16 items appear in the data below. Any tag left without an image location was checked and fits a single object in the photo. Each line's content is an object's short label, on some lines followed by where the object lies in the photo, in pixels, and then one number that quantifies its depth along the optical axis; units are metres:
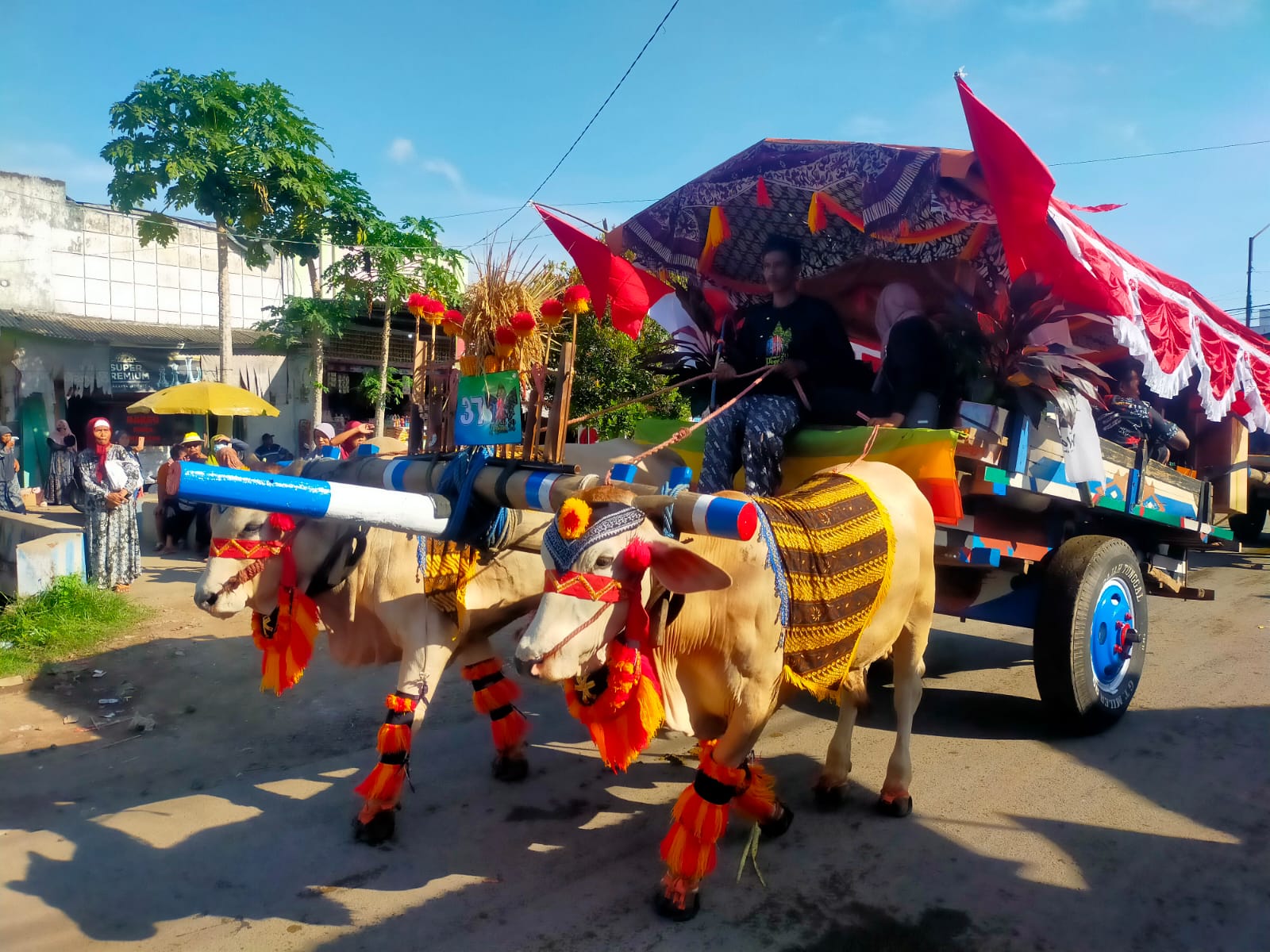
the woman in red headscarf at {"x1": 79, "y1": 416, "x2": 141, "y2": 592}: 7.44
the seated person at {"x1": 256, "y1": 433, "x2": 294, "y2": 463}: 9.55
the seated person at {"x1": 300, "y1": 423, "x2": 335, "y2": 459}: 7.26
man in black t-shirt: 3.96
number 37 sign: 3.24
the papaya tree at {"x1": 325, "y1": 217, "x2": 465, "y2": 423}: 12.82
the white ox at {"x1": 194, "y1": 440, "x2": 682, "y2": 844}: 3.31
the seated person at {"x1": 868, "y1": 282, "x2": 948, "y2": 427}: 4.14
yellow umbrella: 10.59
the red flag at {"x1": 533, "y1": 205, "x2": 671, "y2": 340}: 4.54
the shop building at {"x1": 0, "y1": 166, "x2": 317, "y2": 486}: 13.30
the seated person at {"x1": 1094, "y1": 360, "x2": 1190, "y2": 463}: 5.09
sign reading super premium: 13.95
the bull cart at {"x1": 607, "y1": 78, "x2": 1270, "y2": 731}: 3.51
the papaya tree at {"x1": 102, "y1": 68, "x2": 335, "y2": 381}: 10.88
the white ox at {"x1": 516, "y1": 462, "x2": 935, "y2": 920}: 2.48
